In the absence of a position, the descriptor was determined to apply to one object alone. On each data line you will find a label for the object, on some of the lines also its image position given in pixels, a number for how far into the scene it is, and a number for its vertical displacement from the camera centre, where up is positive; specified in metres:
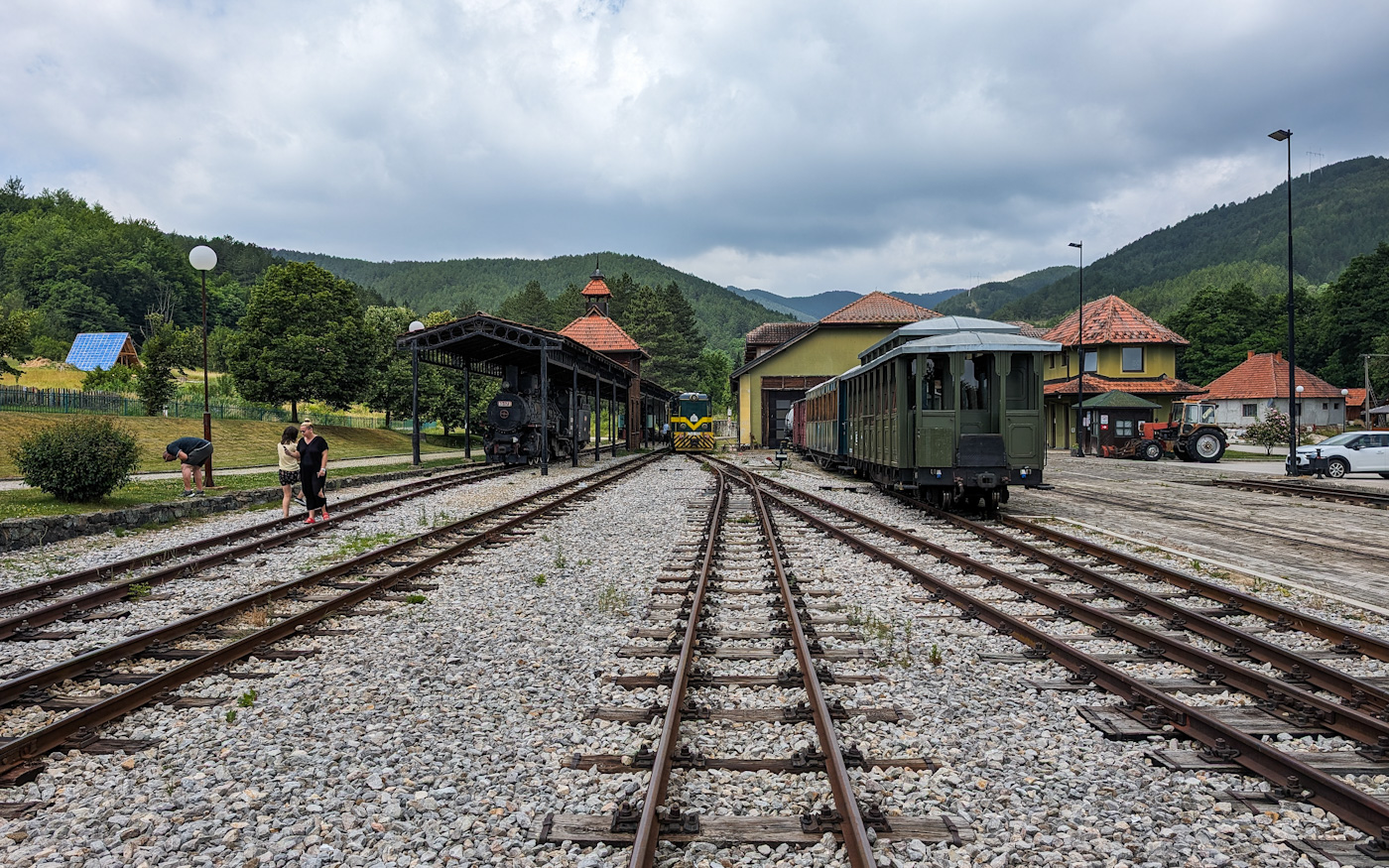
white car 24.41 -0.94
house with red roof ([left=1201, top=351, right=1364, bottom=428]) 61.06 +2.31
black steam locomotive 27.48 +0.29
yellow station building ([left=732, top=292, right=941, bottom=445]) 45.47 +3.99
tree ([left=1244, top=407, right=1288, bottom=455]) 35.12 -0.30
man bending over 15.50 -0.40
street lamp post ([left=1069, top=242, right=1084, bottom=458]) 36.98 +0.62
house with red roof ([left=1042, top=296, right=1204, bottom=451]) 45.62 +3.73
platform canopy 25.14 +2.93
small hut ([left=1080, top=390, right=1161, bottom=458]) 38.03 +0.42
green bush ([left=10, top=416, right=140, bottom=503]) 13.01 -0.46
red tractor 32.66 -0.63
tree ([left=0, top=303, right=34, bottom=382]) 41.25 +5.53
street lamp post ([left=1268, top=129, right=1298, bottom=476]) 23.58 -0.15
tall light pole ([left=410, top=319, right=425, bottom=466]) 25.81 +1.74
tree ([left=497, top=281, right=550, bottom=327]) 105.12 +16.65
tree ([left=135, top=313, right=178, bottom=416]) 33.78 +2.10
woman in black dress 12.62 -0.53
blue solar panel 65.56 +7.15
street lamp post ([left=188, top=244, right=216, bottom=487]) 15.33 +3.44
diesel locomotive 43.32 +0.32
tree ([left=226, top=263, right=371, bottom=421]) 43.06 +4.90
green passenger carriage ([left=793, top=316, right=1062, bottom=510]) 13.27 +0.26
